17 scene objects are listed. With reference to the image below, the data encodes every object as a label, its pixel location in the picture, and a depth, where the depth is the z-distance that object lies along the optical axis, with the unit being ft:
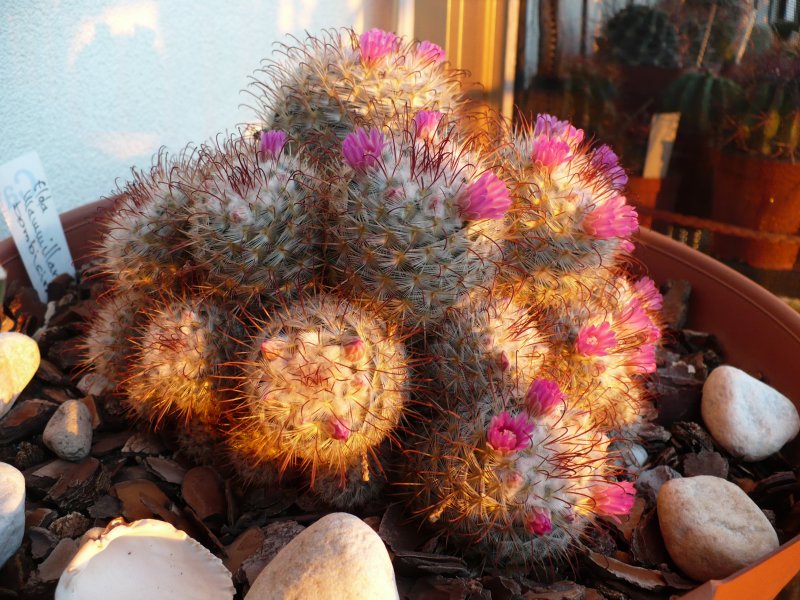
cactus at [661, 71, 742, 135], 1.74
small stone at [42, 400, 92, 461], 0.91
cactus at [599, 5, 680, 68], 1.79
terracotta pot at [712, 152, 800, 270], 1.68
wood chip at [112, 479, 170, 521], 0.85
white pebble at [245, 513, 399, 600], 0.63
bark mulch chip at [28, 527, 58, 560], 0.78
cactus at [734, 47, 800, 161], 1.59
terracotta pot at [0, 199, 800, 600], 1.09
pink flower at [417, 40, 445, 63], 1.01
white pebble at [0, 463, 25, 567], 0.74
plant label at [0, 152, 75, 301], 1.14
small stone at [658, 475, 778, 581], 0.79
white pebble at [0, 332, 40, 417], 0.94
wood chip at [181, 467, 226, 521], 0.86
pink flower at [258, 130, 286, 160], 0.83
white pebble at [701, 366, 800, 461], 0.99
